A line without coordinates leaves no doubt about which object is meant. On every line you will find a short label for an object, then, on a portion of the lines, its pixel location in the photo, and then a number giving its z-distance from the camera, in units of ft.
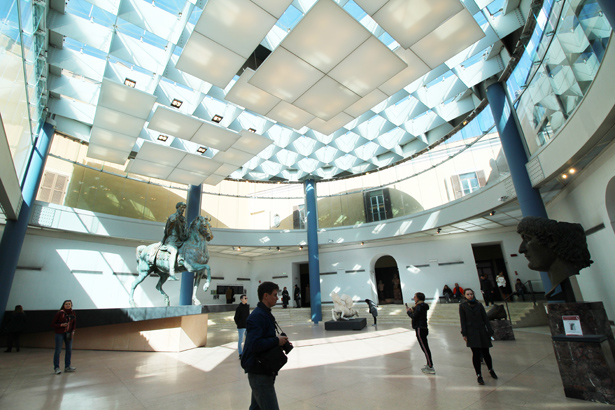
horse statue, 30.27
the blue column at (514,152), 29.55
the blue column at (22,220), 33.55
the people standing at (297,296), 67.56
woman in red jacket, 18.99
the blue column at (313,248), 56.04
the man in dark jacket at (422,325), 16.56
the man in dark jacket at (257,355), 7.49
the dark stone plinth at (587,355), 11.50
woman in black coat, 14.53
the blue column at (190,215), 48.98
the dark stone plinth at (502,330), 27.27
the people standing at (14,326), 28.01
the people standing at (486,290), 45.50
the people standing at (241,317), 22.69
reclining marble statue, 44.04
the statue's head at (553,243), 13.79
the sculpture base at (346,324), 39.68
